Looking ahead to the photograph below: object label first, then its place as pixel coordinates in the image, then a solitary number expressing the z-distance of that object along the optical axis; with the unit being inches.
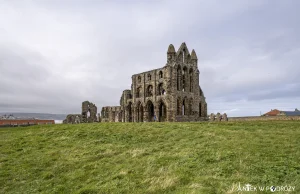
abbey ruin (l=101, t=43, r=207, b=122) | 1587.1
